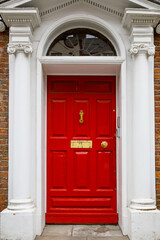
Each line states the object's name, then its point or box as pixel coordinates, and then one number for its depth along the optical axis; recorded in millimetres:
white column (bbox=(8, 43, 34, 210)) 4172
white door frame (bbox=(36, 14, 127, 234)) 4344
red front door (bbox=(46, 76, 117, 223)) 4730
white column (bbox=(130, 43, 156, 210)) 4172
